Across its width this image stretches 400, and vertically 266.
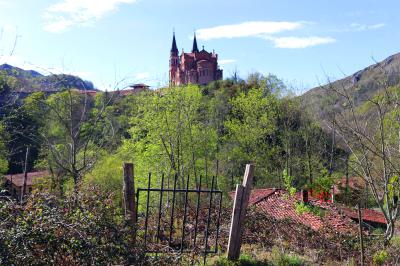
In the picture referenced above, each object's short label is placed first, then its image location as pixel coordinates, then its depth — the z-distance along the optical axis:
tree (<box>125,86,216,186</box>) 23.12
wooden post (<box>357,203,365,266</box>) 6.22
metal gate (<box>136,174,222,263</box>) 6.38
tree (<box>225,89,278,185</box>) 28.41
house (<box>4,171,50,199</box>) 35.11
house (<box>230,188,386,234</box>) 13.85
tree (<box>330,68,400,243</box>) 6.46
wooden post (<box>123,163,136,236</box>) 6.25
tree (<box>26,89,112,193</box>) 10.72
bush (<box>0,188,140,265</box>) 4.59
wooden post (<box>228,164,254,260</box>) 6.62
